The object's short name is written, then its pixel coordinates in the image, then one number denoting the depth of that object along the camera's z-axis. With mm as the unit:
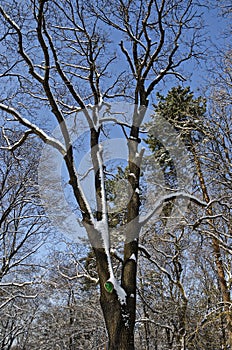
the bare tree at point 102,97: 3980
